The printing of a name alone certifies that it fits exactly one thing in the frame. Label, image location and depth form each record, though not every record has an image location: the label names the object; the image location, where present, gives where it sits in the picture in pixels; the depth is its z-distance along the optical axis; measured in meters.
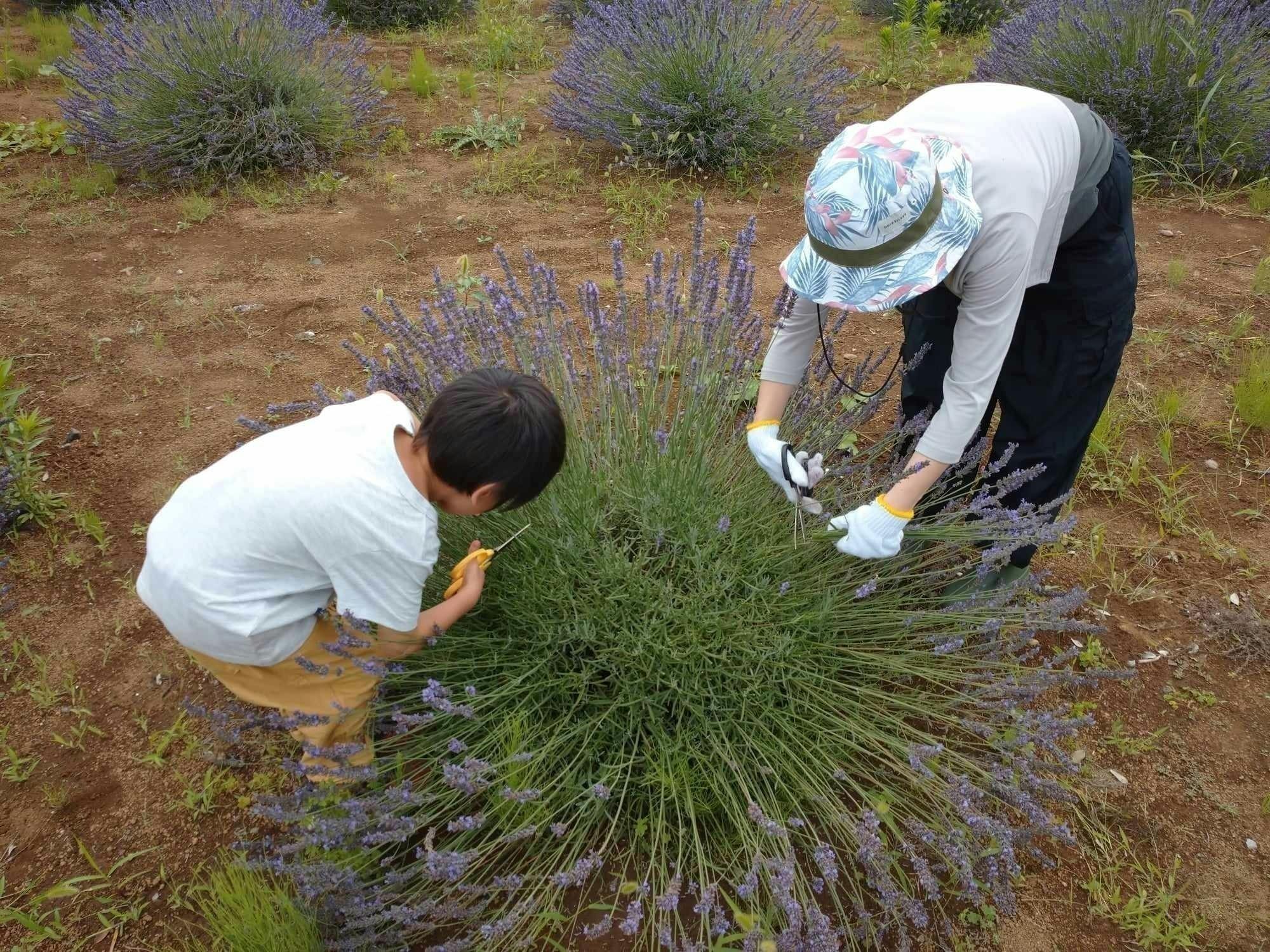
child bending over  1.31
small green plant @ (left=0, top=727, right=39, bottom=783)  1.75
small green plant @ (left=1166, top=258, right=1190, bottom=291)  3.39
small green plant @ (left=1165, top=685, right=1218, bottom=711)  1.96
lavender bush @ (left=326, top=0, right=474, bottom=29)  6.50
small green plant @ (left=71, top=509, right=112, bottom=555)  2.26
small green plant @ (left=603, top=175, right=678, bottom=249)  3.74
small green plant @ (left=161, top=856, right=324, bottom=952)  1.30
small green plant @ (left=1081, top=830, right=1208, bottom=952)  1.54
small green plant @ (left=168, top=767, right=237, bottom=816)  1.68
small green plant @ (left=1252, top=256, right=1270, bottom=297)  3.35
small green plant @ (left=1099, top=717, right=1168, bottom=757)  1.84
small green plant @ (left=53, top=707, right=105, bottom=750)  1.81
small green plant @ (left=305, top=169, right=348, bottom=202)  4.13
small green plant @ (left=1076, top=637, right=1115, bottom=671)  1.99
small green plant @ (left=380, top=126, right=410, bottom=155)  4.52
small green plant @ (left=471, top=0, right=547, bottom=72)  5.69
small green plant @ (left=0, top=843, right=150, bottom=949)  1.50
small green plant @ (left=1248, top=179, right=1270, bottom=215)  3.89
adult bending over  1.30
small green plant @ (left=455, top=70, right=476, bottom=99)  5.12
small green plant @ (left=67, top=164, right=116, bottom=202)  4.04
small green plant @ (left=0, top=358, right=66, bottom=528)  2.29
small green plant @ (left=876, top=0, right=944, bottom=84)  5.32
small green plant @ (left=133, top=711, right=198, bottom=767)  1.77
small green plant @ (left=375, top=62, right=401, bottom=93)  5.18
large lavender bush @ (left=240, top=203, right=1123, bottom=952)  1.35
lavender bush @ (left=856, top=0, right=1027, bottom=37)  6.29
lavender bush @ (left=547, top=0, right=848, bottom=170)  4.12
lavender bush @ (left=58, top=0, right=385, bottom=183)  4.10
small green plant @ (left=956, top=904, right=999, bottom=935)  1.53
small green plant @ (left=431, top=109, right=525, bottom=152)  4.58
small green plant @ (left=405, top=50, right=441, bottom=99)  5.05
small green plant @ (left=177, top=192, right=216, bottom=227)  3.87
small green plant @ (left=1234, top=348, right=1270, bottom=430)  2.68
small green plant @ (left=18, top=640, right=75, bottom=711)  1.89
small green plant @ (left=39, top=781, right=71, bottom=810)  1.70
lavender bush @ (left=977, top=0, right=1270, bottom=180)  3.98
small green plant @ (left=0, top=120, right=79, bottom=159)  4.45
